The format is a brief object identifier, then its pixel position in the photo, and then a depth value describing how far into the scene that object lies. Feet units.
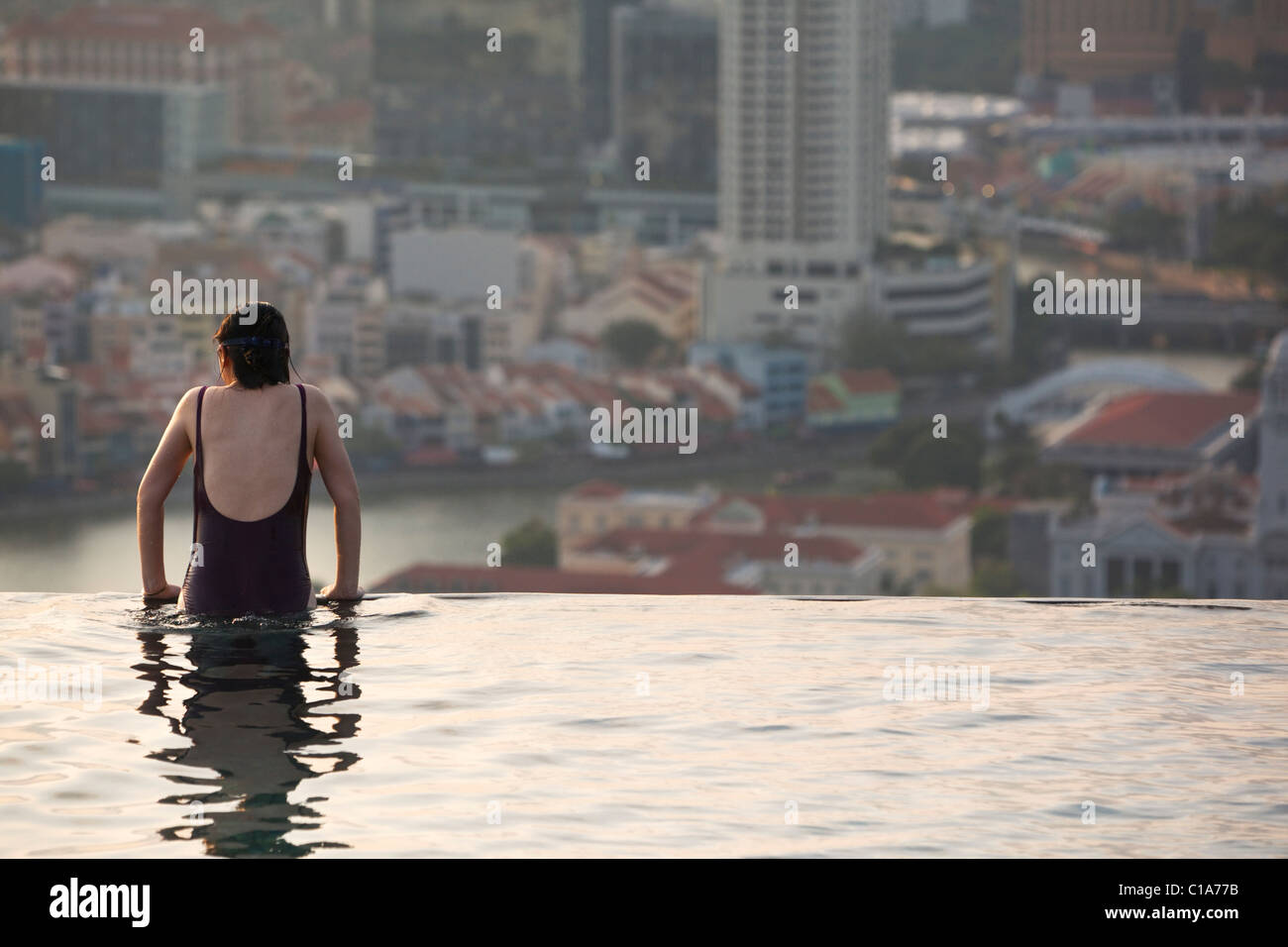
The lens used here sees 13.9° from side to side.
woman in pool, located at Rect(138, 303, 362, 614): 46.05
